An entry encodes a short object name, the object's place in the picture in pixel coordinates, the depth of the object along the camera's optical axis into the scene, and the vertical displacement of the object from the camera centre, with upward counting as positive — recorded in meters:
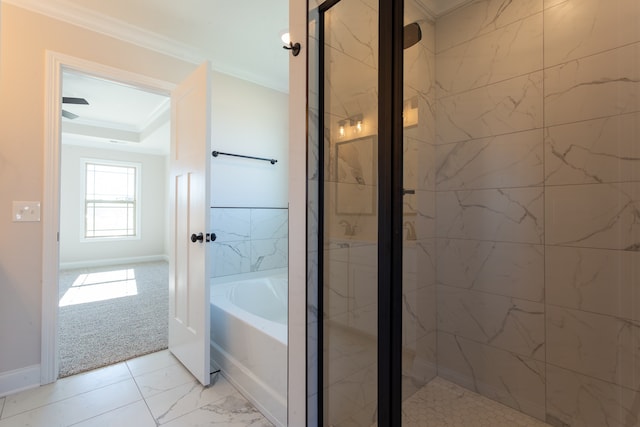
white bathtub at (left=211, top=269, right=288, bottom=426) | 1.59 -0.78
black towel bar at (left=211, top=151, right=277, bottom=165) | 2.55 +0.53
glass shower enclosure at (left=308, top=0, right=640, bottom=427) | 1.17 +0.01
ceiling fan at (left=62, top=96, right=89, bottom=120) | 3.14 +1.19
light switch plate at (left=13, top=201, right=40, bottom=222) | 1.84 +0.01
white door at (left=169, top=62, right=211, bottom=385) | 1.89 -0.06
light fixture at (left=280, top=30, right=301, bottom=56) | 1.30 +0.72
